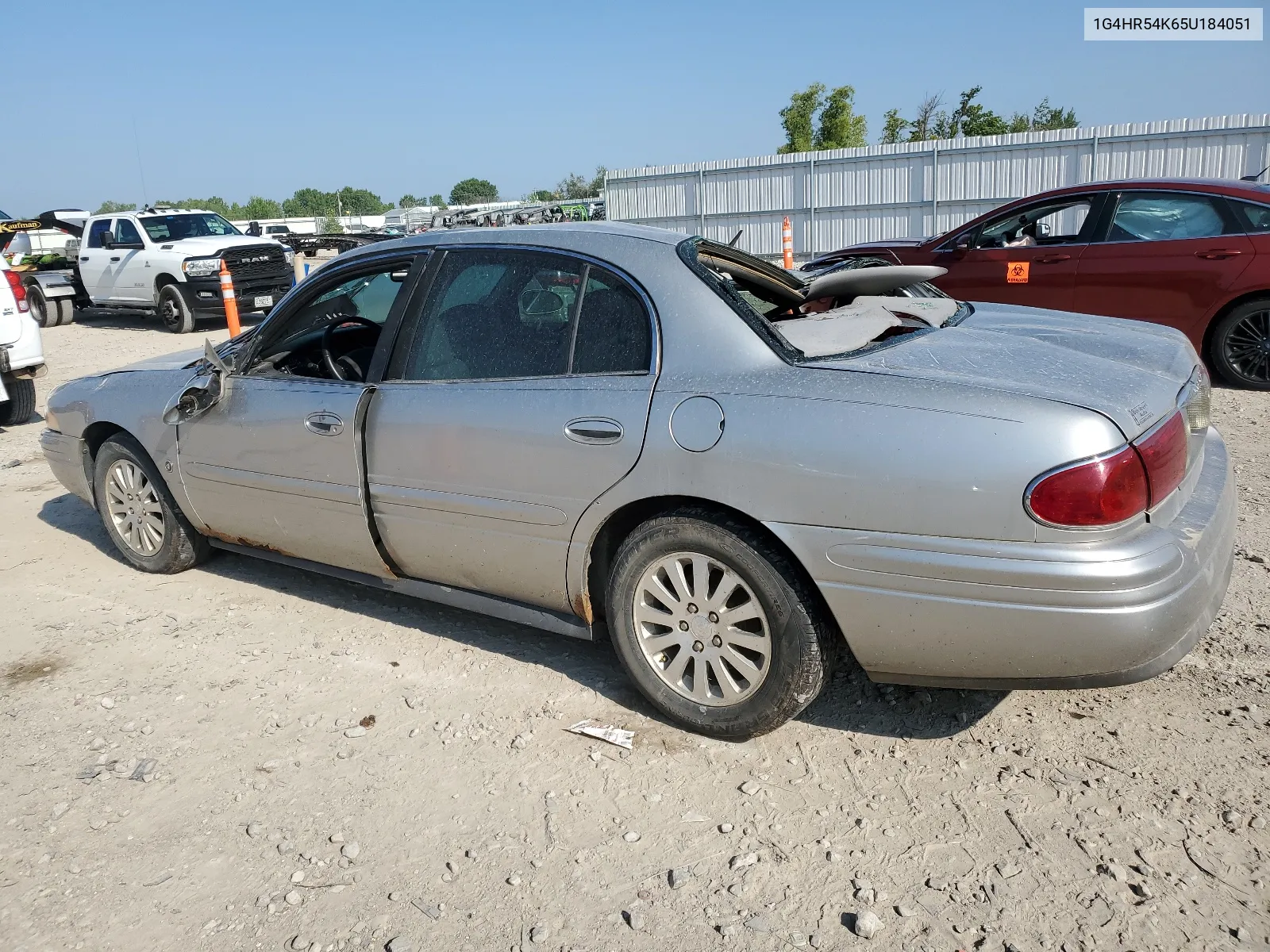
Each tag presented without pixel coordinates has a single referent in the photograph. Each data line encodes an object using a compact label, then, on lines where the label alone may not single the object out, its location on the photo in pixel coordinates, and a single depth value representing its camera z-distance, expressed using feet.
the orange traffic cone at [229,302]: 34.22
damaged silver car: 8.46
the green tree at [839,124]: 129.18
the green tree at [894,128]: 135.95
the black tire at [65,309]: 59.57
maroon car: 24.82
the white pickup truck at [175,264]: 51.11
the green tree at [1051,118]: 146.12
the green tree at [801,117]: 132.77
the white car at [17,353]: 27.84
